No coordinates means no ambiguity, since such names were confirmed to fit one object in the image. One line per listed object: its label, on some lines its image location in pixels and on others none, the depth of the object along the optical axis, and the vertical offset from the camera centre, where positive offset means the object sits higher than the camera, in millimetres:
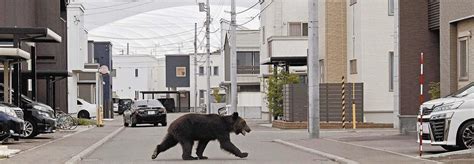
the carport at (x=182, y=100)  103150 -1527
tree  46219 -143
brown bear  19875 -954
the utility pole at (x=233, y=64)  52281 +1273
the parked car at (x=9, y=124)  25484 -1010
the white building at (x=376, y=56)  42812 +1364
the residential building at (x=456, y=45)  24266 +1097
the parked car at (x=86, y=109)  60750 -1454
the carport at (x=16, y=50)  28369 +1129
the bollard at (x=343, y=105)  39966 -851
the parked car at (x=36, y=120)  30328 -1067
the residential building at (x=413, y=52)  30531 +1116
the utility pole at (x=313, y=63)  31469 +779
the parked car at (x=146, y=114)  46500 -1356
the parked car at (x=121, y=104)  91138 -1726
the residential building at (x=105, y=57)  74188 +2464
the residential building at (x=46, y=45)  36947 +2041
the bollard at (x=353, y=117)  38725 -1302
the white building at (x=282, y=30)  49750 +3314
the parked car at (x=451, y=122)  19484 -776
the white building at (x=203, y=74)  105175 +1421
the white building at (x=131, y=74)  111750 +1576
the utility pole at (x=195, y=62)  87238 +2326
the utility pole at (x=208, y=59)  72062 +2175
